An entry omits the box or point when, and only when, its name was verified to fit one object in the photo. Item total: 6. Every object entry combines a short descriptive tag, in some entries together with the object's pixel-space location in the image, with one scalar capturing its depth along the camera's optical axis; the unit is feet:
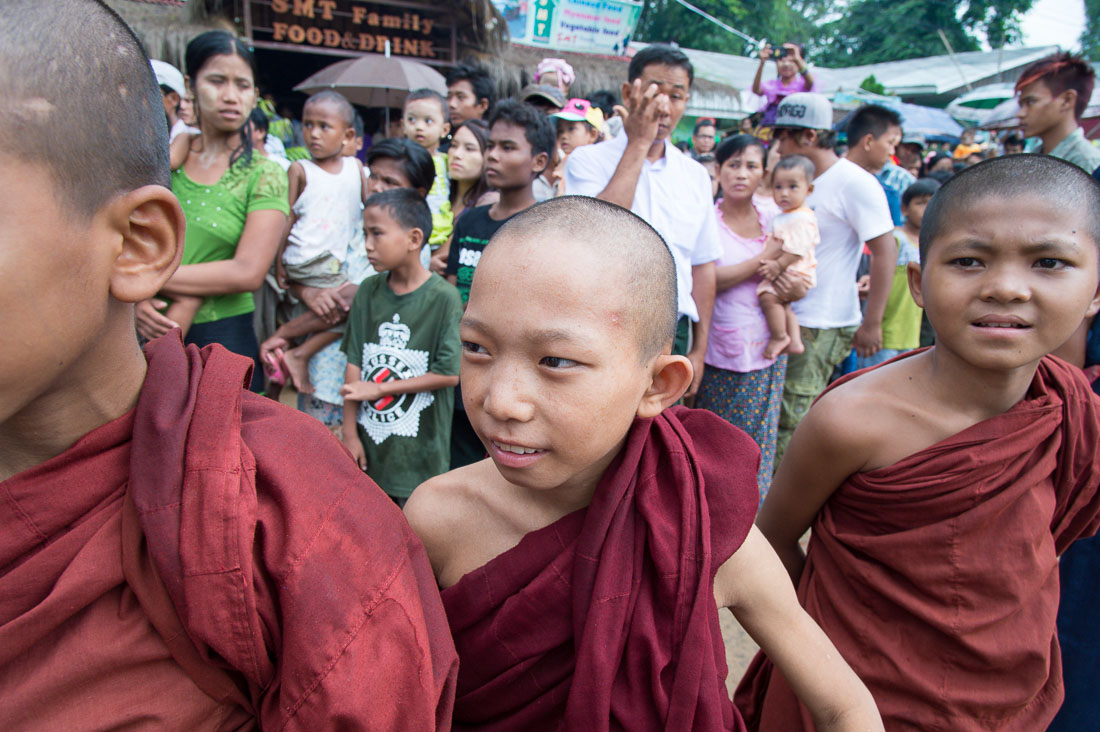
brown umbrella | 24.30
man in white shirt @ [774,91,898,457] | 11.83
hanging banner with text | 46.57
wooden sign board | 30.86
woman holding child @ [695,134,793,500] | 11.54
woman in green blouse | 8.15
